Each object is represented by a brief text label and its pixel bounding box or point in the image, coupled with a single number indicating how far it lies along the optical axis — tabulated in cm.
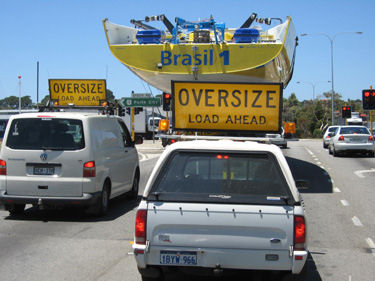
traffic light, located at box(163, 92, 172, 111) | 2338
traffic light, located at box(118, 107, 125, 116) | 2106
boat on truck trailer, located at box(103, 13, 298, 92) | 1400
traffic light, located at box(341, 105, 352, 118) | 4934
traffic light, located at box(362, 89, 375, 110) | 3145
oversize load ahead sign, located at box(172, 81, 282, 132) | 949
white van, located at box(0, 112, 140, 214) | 920
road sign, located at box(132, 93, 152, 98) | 2938
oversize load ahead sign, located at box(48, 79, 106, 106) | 1762
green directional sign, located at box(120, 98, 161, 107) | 2755
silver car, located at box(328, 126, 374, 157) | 2625
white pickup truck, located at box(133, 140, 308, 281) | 467
